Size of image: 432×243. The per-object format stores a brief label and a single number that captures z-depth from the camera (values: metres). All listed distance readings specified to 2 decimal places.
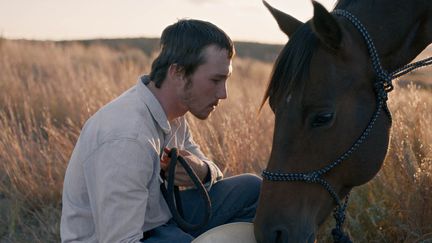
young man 2.32
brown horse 2.13
